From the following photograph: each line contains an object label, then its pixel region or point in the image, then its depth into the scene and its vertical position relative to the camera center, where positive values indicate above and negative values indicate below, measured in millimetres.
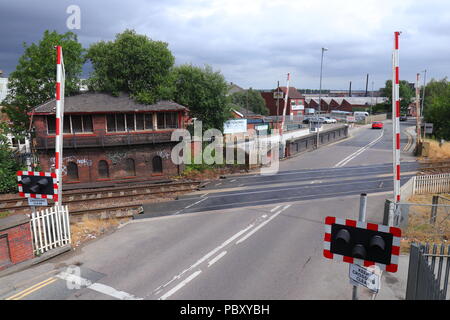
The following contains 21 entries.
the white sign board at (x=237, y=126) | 45078 -1618
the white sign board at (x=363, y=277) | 5270 -2654
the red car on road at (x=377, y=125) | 60406 -1992
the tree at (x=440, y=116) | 45312 -273
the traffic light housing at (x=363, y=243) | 5219 -2112
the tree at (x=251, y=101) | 72938 +3109
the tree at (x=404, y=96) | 93938 +5165
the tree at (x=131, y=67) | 26828 +3968
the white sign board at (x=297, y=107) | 82812 +1938
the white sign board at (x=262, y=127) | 50169 -1909
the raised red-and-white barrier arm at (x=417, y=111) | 32662 +269
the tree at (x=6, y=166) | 21188 -3428
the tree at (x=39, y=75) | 26734 +3277
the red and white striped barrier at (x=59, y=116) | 11043 -33
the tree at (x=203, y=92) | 31625 +2174
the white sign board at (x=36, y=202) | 10719 -2833
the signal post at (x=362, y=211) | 5352 -1600
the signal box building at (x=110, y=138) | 22766 -1644
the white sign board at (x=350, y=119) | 69331 -995
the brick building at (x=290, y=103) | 82581 +3030
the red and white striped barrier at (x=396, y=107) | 10484 +219
